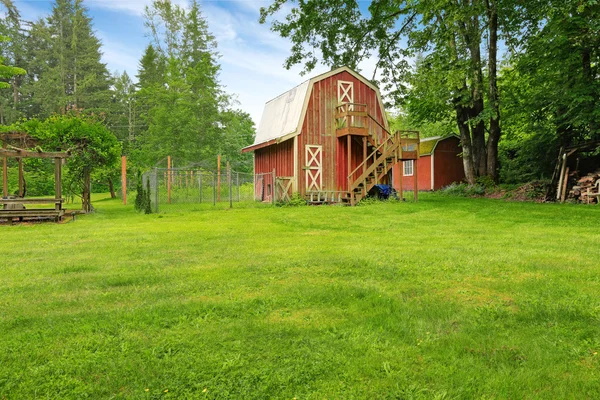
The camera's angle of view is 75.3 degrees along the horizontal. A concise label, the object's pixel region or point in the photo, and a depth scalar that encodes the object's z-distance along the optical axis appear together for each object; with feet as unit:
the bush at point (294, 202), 53.21
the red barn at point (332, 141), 54.13
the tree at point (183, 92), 98.07
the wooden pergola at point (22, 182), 38.55
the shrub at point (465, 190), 61.41
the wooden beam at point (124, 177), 69.40
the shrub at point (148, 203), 46.24
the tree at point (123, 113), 137.08
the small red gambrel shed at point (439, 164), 85.61
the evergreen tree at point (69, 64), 130.00
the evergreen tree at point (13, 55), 125.29
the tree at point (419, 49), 55.72
